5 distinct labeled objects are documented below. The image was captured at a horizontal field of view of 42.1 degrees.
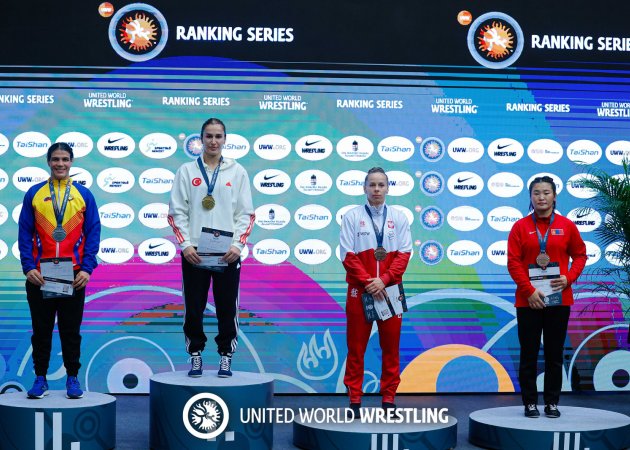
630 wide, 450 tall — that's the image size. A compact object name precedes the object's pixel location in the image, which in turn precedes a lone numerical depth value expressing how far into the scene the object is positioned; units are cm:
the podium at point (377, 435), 423
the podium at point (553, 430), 431
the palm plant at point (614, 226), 572
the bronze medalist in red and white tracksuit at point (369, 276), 469
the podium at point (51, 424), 417
